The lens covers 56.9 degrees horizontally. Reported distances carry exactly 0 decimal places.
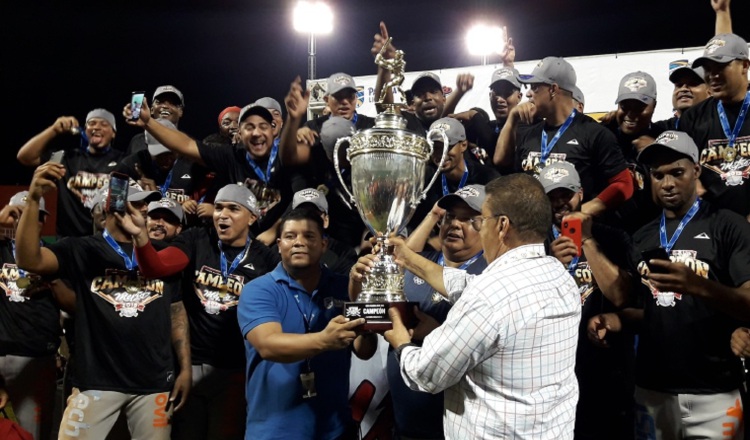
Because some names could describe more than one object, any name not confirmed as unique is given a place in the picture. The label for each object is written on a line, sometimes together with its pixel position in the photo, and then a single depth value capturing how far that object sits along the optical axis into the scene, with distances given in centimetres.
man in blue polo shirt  319
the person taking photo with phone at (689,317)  369
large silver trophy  295
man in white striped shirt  239
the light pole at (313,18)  1090
